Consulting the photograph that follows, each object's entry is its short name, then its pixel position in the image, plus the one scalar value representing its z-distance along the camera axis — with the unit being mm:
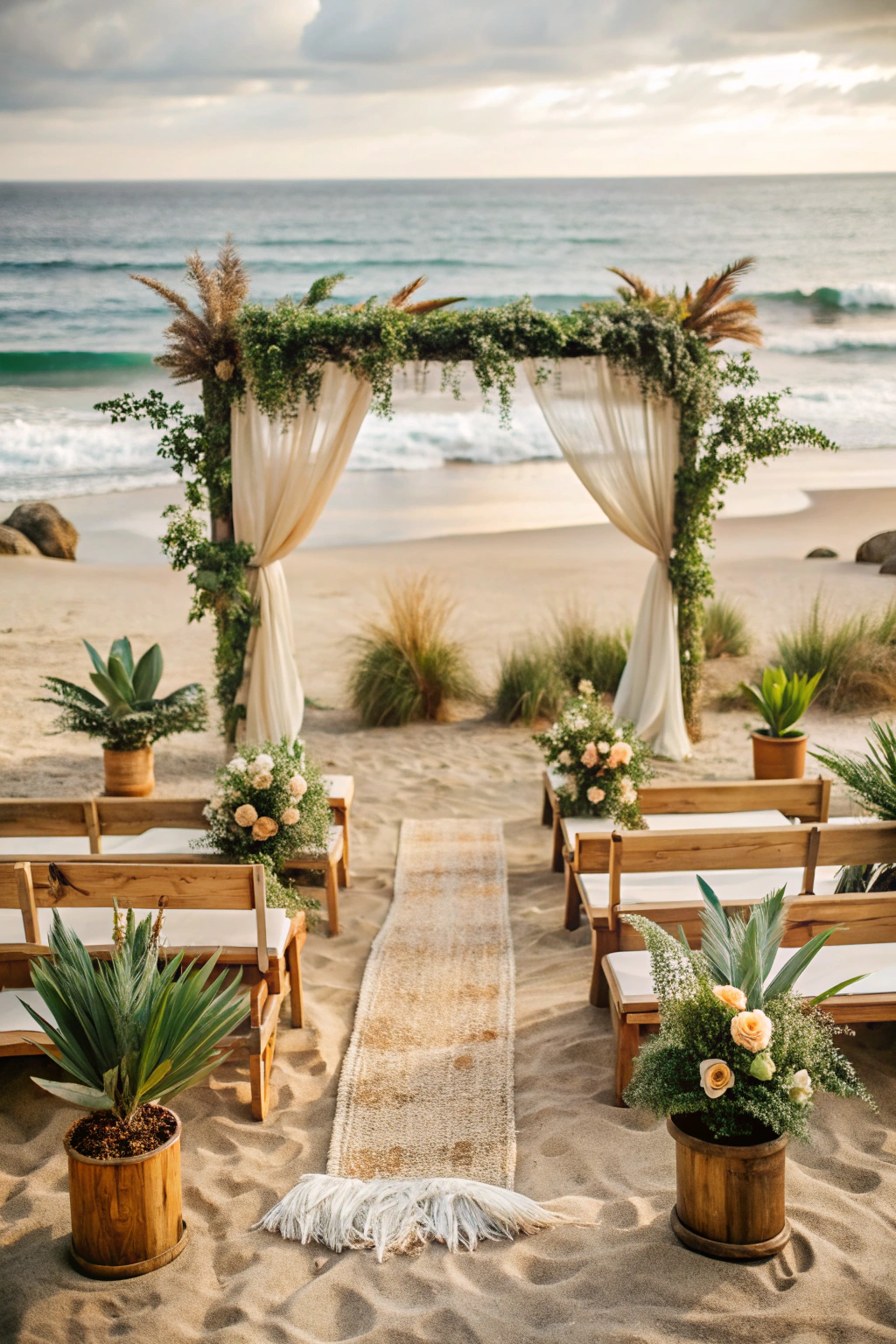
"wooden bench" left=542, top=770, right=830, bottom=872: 4172
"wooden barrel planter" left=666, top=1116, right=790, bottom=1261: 2285
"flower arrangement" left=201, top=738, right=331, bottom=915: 3758
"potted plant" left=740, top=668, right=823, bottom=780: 5695
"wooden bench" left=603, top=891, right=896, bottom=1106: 2980
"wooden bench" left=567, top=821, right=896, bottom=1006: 3299
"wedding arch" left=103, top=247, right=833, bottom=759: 5852
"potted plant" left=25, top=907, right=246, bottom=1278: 2322
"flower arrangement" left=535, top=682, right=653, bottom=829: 4426
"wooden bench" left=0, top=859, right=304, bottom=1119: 3018
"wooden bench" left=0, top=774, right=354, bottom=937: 3936
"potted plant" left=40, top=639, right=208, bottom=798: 5562
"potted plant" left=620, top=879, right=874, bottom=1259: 2250
